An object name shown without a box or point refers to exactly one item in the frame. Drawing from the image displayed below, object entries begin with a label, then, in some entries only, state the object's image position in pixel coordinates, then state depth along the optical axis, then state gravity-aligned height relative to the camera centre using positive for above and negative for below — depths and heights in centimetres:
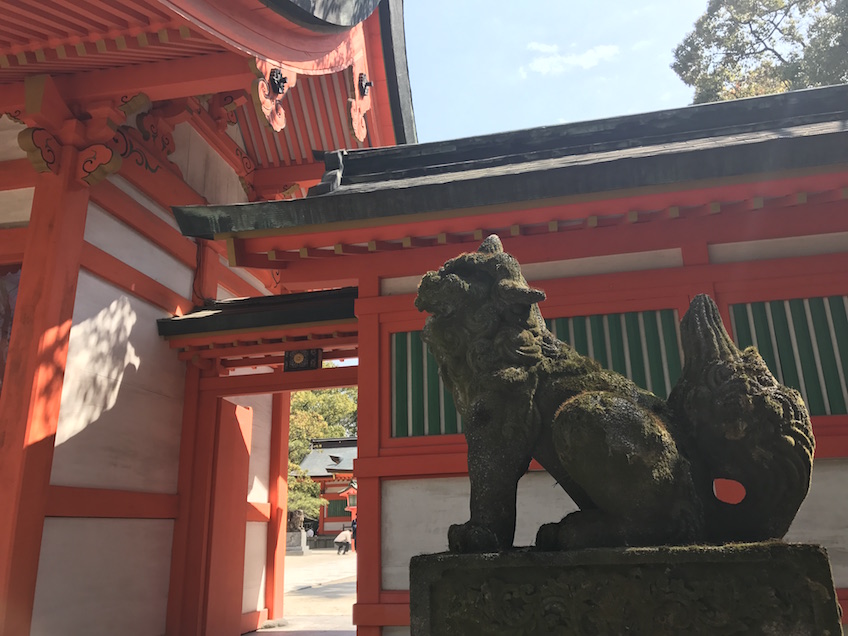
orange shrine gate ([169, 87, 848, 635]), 457 +194
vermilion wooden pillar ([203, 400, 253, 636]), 743 -18
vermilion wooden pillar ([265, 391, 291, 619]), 916 +5
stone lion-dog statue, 220 +27
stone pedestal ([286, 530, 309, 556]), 2509 -128
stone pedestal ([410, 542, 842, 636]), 197 -29
